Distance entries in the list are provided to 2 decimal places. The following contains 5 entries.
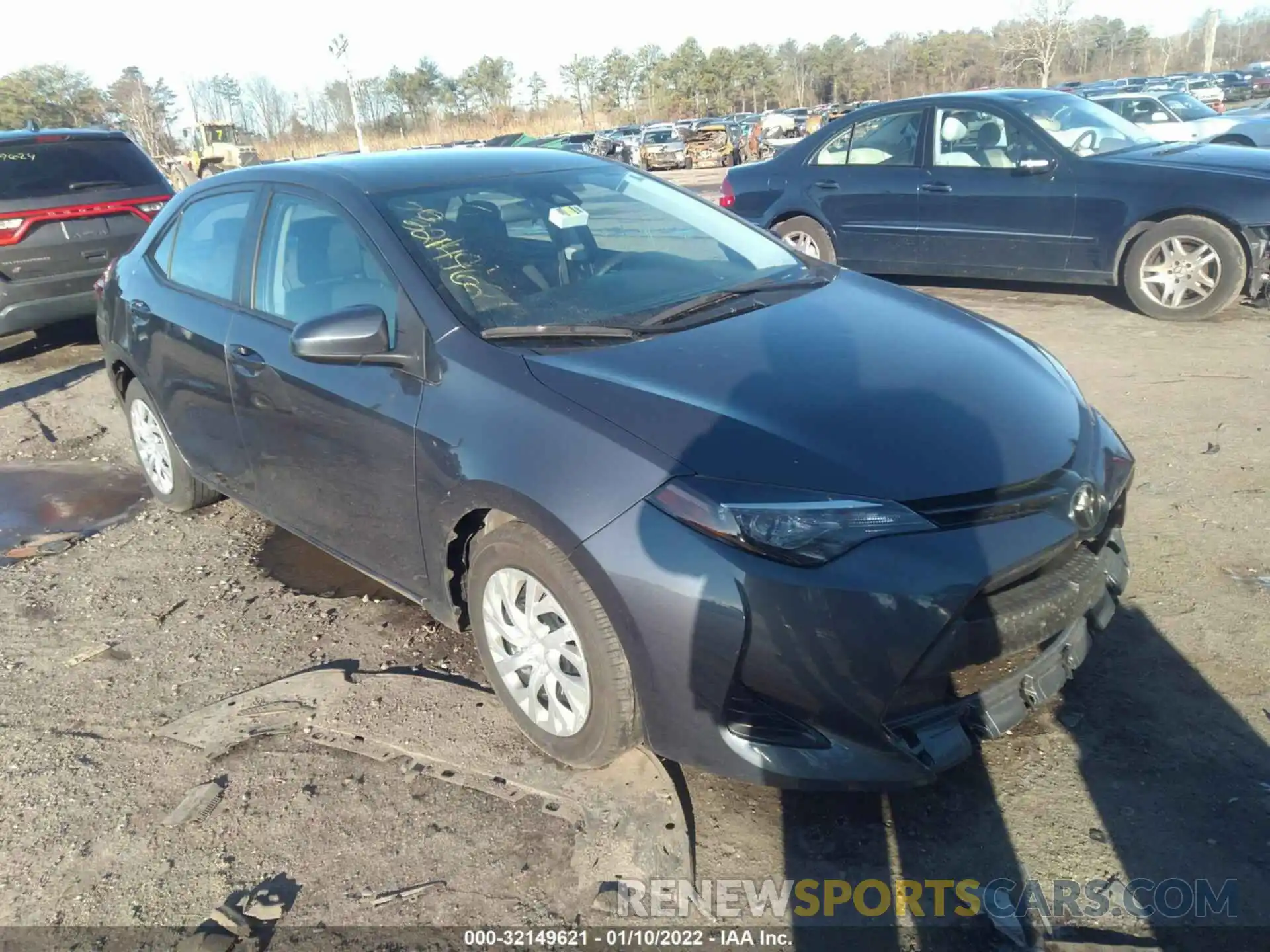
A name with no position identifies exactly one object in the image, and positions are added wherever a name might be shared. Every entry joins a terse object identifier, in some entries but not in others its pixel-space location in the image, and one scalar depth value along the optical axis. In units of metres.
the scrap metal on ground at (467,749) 2.52
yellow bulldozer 29.38
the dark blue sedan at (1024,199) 6.89
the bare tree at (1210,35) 59.84
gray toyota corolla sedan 2.30
